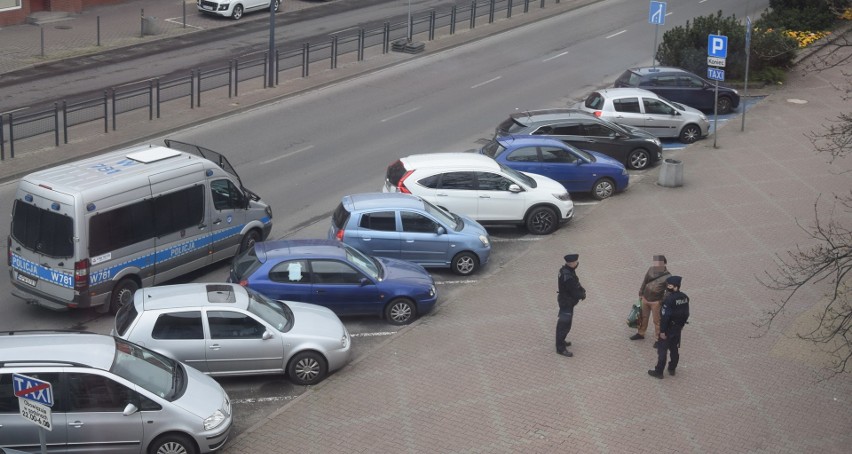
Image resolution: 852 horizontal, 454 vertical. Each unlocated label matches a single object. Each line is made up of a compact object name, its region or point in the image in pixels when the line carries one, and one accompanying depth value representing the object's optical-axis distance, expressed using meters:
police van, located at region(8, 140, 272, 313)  15.47
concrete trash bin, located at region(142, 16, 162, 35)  36.12
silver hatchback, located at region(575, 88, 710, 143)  25.62
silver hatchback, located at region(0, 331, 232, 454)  11.12
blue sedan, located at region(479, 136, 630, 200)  21.48
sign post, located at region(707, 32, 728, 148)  24.66
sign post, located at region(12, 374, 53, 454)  9.81
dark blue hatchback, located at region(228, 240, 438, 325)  15.50
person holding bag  14.80
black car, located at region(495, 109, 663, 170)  23.22
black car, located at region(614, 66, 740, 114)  28.30
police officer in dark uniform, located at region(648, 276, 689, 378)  13.37
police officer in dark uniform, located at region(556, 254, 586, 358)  14.06
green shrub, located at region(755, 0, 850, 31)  36.09
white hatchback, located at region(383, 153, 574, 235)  19.45
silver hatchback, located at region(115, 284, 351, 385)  13.32
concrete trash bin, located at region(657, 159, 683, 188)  22.31
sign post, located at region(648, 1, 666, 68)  30.12
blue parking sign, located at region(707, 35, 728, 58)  24.61
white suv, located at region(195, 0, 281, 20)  38.72
